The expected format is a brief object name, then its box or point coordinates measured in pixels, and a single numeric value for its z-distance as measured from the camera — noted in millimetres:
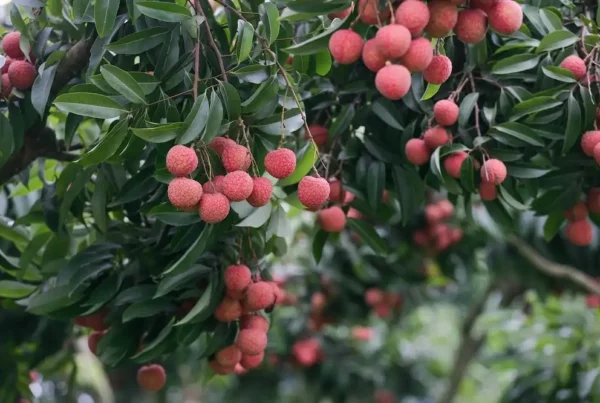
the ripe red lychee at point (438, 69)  1473
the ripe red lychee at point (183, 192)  1477
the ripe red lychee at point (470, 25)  1425
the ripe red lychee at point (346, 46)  1409
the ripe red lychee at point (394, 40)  1343
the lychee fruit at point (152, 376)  1907
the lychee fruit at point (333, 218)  1817
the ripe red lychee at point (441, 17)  1386
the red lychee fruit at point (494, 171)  1681
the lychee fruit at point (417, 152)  1740
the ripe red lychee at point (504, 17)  1439
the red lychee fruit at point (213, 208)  1490
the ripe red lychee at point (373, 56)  1378
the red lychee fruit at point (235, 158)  1509
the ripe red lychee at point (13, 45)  1734
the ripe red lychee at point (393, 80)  1368
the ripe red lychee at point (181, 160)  1465
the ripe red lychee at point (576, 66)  1702
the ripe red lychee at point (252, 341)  1733
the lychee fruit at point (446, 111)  1691
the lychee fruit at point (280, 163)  1535
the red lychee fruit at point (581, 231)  1875
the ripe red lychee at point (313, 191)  1522
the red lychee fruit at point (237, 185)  1490
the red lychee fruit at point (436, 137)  1729
